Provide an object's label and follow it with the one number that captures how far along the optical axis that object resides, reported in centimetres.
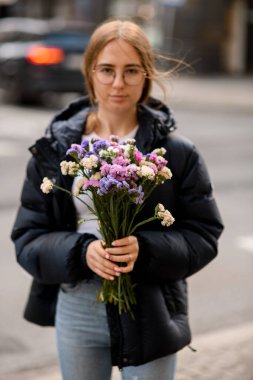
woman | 408
